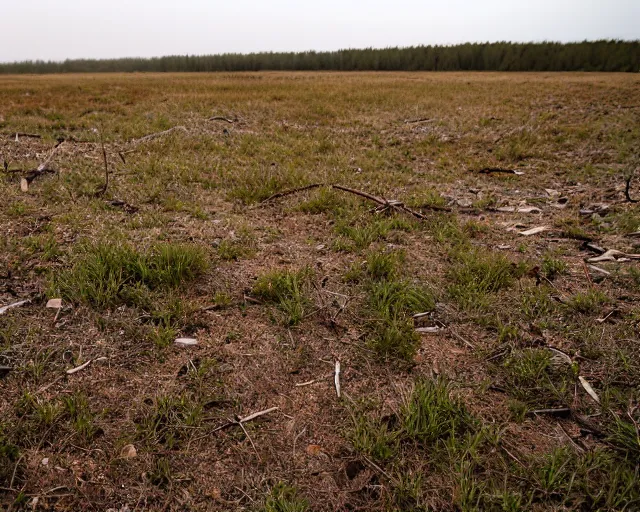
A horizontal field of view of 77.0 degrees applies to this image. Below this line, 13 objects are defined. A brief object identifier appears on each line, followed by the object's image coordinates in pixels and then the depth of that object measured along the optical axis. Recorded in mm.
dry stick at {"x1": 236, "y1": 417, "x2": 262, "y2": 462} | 2221
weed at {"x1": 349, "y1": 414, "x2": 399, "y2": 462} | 2199
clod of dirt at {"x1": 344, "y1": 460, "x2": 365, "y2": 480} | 2135
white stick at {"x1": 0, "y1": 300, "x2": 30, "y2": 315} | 3165
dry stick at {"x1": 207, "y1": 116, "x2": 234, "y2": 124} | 11852
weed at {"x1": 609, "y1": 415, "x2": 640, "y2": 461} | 2146
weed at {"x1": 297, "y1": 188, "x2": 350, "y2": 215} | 5656
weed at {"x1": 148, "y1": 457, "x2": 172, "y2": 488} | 2058
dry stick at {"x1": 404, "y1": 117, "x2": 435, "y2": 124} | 12570
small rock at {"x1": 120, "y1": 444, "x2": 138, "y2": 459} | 2145
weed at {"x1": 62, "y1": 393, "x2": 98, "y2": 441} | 2246
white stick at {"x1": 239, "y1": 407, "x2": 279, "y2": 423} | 2414
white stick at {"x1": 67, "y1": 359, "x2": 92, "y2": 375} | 2660
